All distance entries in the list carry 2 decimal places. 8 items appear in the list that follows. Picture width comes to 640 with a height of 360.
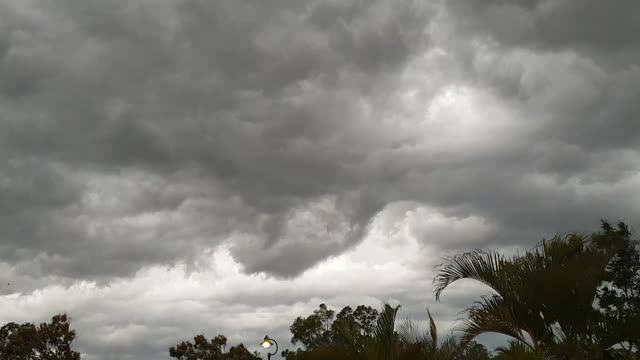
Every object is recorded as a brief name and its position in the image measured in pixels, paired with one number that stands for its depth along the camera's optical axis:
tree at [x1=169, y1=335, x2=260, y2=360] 49.19
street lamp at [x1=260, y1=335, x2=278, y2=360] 26.81
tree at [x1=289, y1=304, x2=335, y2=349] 60.06
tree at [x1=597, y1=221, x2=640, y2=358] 8.68
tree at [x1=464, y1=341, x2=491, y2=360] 9.17
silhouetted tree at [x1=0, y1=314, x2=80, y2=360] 41.31
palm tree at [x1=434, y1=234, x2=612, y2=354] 8.46
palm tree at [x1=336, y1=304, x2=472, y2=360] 8.95
